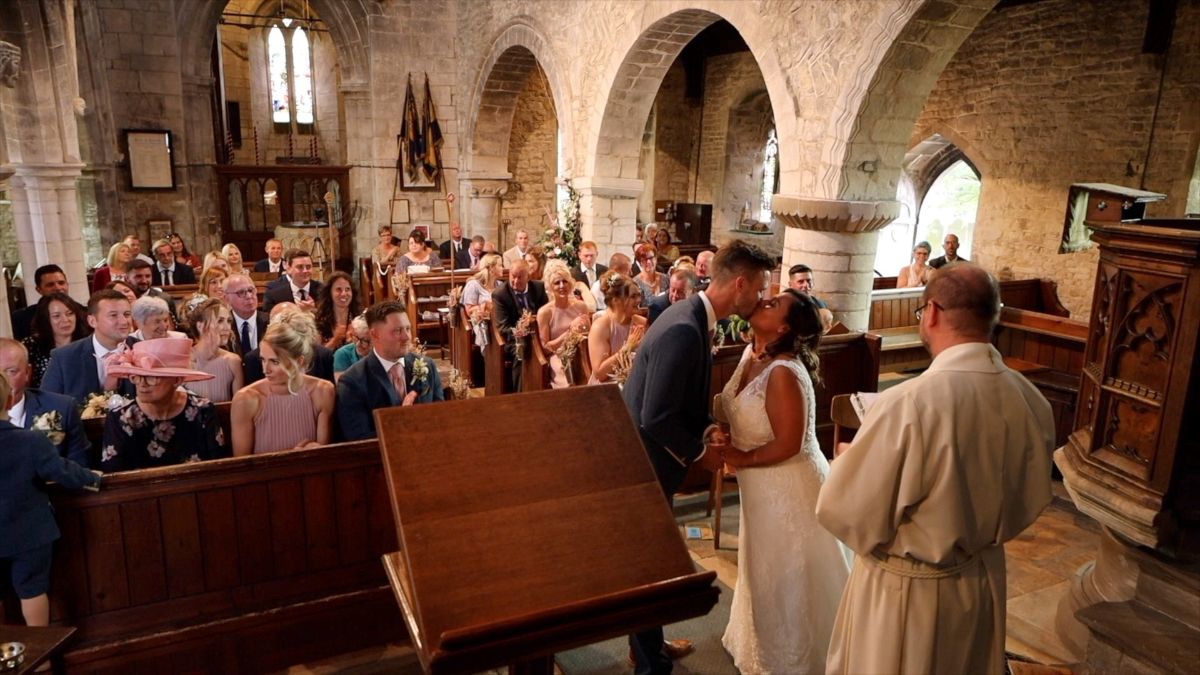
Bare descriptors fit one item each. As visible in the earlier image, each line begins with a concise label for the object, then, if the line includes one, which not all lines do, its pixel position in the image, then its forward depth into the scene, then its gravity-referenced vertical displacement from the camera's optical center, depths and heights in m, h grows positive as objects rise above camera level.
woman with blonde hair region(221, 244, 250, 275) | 8.22 -0.65
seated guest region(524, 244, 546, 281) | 7.80 -0.65
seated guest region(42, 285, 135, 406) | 4.41 -0.95
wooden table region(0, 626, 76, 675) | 2.36 -1.43
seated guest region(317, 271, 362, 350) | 5.93 -0.84
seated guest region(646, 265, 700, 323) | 6.15 -0.69
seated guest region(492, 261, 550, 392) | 6.82 -0.91
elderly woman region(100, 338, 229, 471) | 3.24 -0.99
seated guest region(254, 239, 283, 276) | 9.27 -0.76
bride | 3.08 -1.24
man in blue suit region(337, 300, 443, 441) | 3.79 -0.92
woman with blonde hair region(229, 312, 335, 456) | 3.57 -0.99
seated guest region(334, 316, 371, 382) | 4.66 -0.93
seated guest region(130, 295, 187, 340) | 4.46 -0.72
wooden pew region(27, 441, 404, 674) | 3.05 -1.58
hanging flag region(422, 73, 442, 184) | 14.80 +1.15
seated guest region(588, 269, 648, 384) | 5.11 -0.87
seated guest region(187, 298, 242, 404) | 4.40 -0.95
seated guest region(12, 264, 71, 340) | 5.66 -0.74
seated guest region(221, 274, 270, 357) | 5.36 -0.84
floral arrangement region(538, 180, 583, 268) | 9.61 -0.44
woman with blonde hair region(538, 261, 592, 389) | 6.24 -0.90
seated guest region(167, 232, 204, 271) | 9.95 -0.81
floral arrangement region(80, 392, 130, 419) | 3.84 -1.08
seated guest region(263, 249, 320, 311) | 6.54 -0.78
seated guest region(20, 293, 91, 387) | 5.06 -0.91
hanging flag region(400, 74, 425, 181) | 14.64 +1.19
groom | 2.96 -0.62
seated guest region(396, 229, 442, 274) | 10.75 -0.78
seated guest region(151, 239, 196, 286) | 8.70 -0.87
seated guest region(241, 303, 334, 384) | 4.05 -1.01
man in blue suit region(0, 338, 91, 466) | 3.35 -0.99
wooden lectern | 1.66 -0.80
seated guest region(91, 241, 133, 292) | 6.88 -0.65
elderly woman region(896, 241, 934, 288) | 10.20 -0.80
